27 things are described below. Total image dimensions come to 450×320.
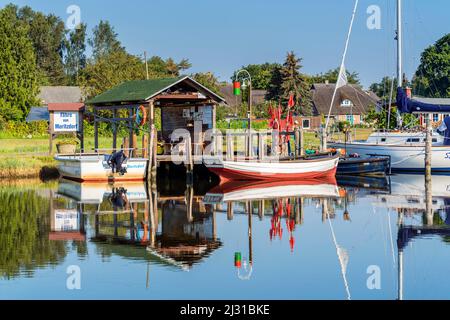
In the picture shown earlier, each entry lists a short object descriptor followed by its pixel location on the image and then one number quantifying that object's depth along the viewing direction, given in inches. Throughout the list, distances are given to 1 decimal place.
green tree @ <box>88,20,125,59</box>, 5654.5
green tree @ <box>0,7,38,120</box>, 3191.4
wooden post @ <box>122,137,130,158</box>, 1693.2
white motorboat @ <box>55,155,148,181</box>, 1614.2
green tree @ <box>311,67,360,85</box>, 5088.6
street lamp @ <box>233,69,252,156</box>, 1560.0
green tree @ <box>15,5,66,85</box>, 5295.3
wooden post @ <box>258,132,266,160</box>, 1639.3
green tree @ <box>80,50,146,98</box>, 2763.3
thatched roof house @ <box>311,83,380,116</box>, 4202.8
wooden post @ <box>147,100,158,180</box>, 1615.4
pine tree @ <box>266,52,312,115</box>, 3860.7
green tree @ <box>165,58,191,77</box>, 3676.2
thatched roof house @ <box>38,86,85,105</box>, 4158.5
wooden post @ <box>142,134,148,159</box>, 1681.5
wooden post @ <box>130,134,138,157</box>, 1706.4
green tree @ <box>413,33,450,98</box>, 4261.3
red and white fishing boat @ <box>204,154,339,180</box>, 1581.0
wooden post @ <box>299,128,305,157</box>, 1748.3
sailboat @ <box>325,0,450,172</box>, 1871.3
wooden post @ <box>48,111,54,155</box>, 1811.0
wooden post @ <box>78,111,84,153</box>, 1844.7
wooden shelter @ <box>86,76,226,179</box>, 1640.0
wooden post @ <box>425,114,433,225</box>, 1601.3
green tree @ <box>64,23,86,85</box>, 5610.2
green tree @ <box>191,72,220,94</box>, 3526.8
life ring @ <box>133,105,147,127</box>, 1722.1
